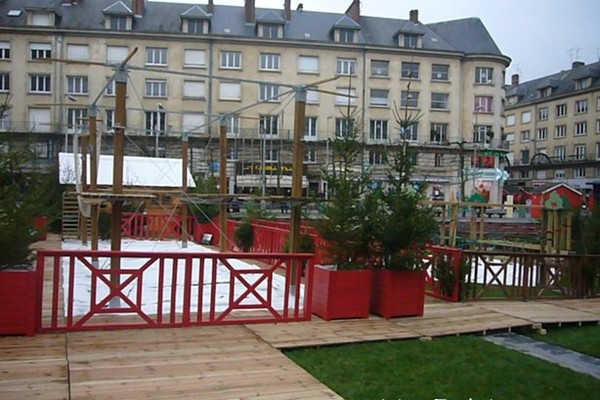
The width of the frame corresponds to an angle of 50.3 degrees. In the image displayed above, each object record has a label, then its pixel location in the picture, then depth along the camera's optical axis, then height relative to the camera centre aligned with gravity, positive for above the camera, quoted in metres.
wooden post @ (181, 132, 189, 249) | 19.13 +0.21
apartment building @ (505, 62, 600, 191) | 62.31 +7.78
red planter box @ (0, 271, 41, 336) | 6.91 -1.27
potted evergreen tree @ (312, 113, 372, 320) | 8.65 -0.68
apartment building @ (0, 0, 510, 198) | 44.34 +9.03
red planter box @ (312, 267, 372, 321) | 8.59 -1.35
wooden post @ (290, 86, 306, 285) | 10.61 +0.36
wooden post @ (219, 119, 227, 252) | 16.64 +0.19
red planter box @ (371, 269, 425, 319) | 8.98 -1.38
